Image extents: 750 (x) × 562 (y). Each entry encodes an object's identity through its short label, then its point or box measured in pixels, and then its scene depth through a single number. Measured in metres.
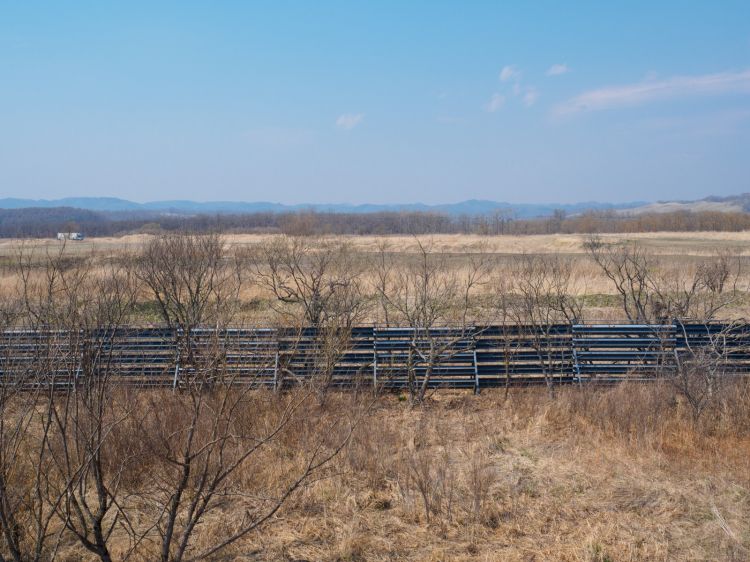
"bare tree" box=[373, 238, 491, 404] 9.59
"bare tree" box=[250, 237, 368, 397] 9.21
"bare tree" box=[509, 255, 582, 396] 9.77
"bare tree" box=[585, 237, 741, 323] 10.77
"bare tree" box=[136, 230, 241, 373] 10.19
